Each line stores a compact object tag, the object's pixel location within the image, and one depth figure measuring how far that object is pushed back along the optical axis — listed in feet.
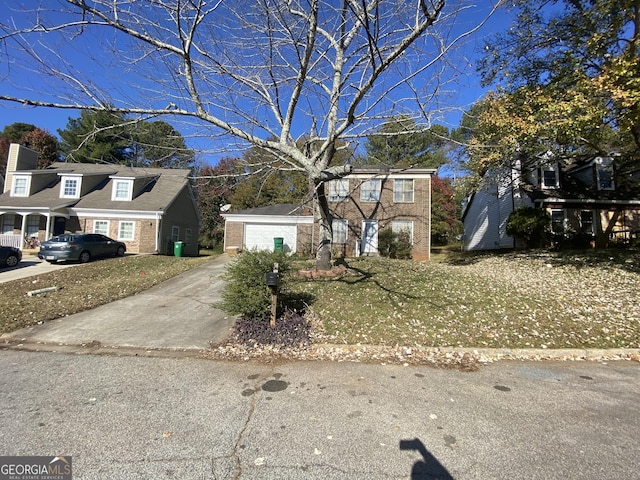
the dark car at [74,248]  48.34
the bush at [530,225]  56.29
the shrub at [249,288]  18.80
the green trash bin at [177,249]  67.00
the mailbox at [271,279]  18.11
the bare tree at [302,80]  16.60
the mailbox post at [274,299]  18.85
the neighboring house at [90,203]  66.54
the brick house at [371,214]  64.18
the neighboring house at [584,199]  58.59
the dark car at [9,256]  44.55
